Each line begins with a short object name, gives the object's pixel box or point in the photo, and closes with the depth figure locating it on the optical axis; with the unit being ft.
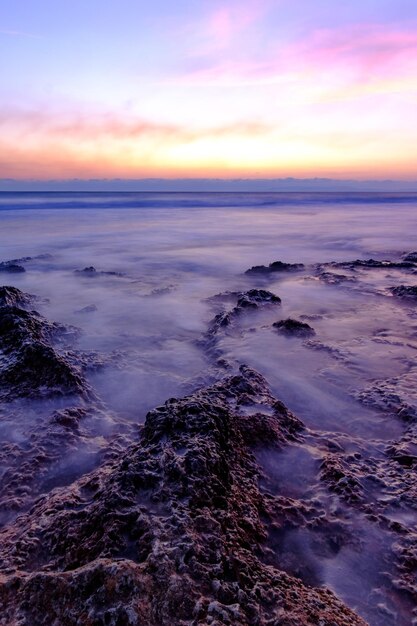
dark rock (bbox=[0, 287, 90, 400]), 11.50
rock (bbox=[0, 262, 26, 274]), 31.37
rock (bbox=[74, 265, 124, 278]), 31.20
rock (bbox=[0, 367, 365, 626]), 4.54
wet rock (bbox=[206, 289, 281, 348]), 17.74
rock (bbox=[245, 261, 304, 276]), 32.58
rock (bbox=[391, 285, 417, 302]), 22.84
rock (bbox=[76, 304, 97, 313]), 21.14
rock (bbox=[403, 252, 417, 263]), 36.39
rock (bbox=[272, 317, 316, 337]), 17.17
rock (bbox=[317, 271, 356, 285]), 27.36
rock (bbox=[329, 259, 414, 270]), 32.71
